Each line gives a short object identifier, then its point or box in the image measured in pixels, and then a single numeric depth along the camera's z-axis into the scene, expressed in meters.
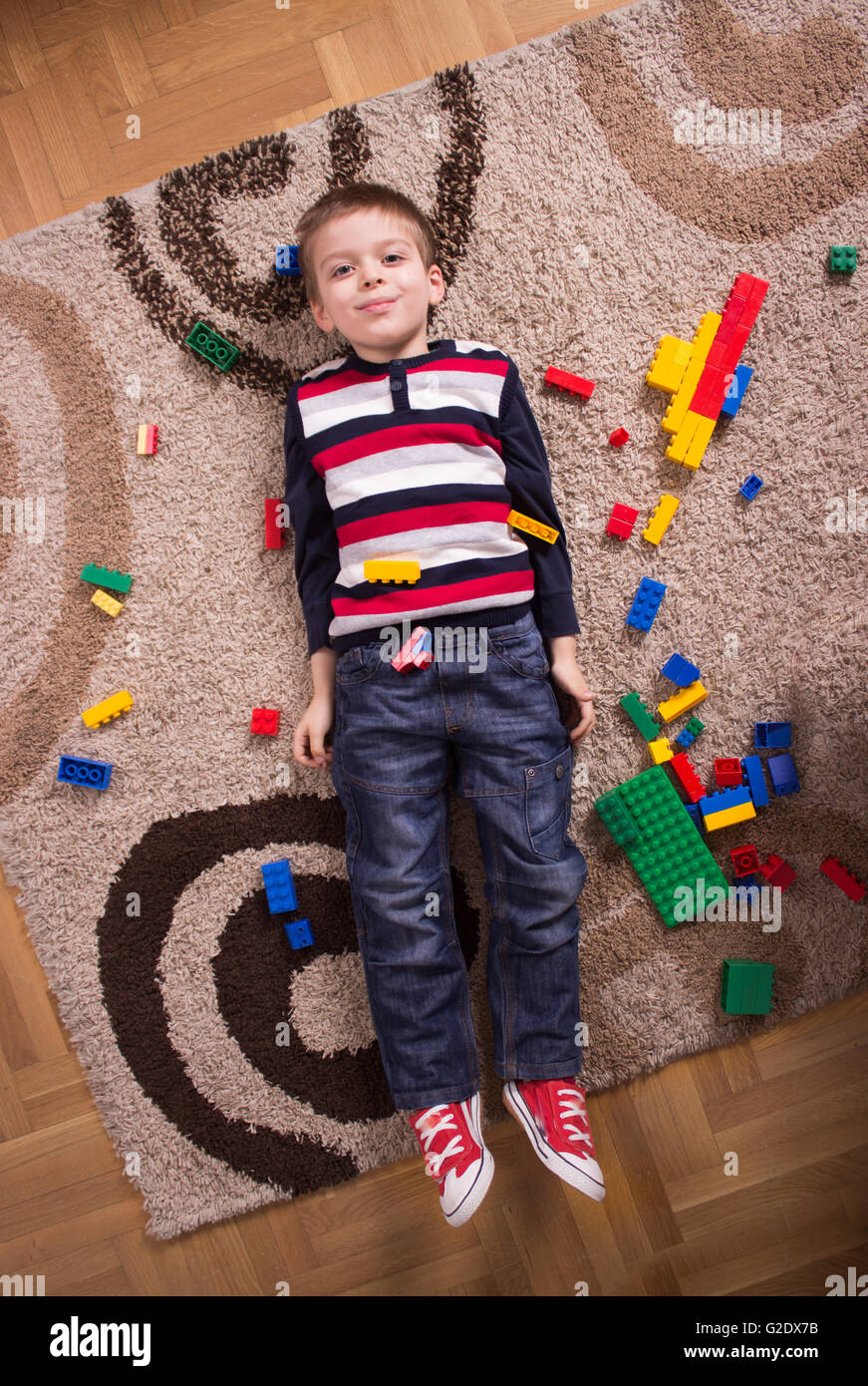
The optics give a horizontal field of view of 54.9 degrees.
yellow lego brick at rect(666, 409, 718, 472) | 1.19
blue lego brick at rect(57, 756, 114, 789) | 1.19
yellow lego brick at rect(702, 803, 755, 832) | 1.18
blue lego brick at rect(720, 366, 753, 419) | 1.18
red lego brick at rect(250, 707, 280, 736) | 1.20
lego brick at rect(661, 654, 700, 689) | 1.18
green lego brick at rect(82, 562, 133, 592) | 1.20
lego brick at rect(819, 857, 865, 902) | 1.18
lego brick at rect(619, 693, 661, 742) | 1.19
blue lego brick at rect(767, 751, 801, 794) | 1.19
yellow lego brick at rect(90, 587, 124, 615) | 1.20
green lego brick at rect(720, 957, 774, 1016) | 1.17
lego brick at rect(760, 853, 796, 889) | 1.18
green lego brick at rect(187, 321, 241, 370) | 1.20
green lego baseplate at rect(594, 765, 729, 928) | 1.18
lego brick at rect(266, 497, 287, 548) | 1.20
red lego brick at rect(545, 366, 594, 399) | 1.19
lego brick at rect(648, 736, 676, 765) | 1.19
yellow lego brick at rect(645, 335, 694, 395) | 1.19
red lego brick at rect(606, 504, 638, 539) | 1.19
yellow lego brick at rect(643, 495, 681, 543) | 1.19
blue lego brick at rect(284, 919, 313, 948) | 1.18
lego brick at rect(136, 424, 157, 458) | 1.21
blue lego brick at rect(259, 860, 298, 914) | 1.17
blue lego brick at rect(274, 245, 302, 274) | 1.19
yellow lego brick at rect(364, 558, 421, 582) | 1.04
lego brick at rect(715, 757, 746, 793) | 1.18
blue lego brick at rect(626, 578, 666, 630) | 1.19
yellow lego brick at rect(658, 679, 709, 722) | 1.19
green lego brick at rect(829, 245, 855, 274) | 1.19
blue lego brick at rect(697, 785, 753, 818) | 1.18
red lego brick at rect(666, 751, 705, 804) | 1.19
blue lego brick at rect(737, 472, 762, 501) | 1.19
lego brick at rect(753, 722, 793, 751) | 1.19
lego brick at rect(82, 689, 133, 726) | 1.20
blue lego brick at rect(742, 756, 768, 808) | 1.19
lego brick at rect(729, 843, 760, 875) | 1.18
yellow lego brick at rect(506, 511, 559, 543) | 1.11
